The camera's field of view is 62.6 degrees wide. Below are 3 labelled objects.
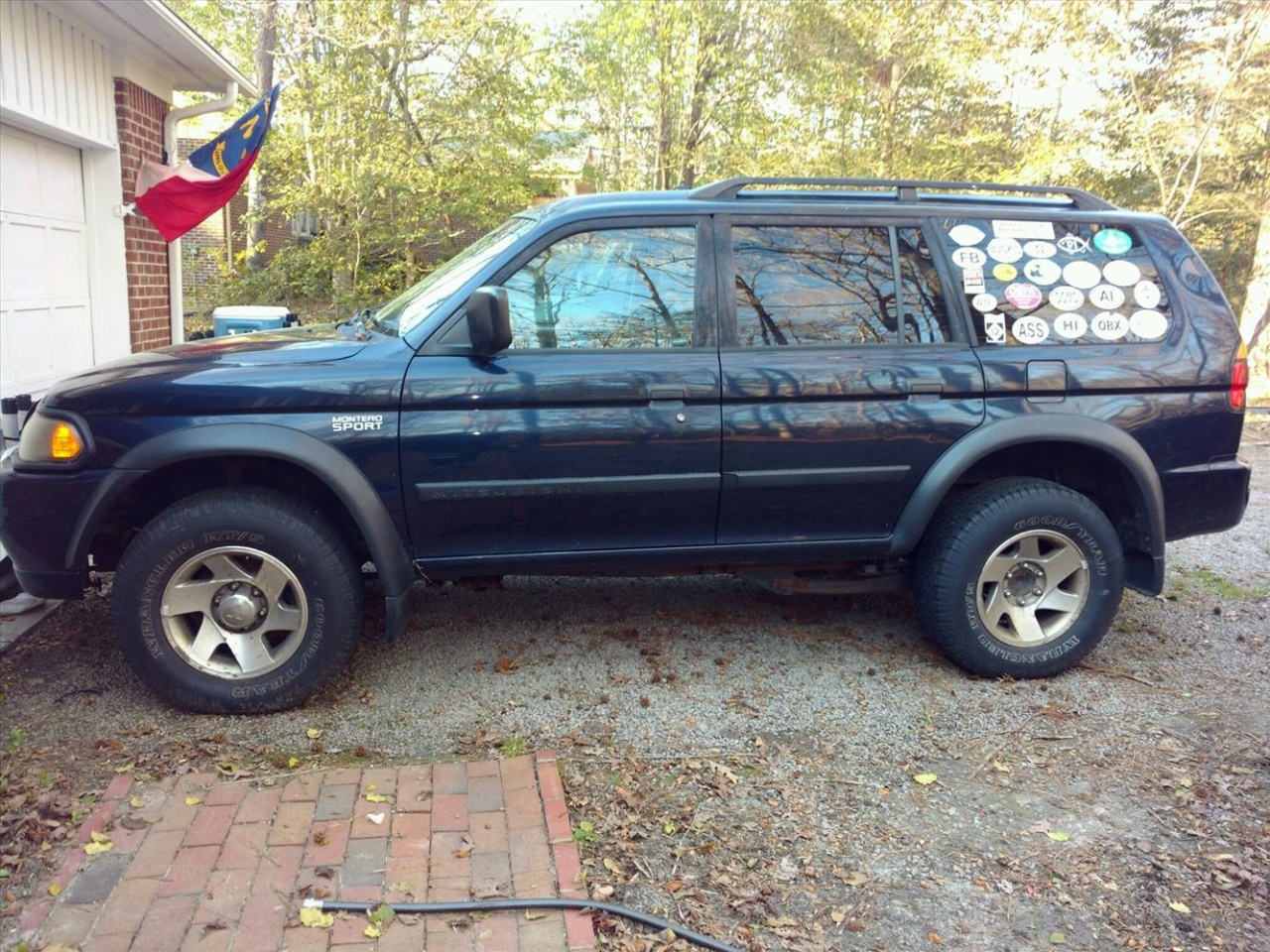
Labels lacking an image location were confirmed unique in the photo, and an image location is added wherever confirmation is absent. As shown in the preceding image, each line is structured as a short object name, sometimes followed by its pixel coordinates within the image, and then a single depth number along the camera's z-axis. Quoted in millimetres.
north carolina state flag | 8078
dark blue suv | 3873
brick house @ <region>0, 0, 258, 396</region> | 6551
